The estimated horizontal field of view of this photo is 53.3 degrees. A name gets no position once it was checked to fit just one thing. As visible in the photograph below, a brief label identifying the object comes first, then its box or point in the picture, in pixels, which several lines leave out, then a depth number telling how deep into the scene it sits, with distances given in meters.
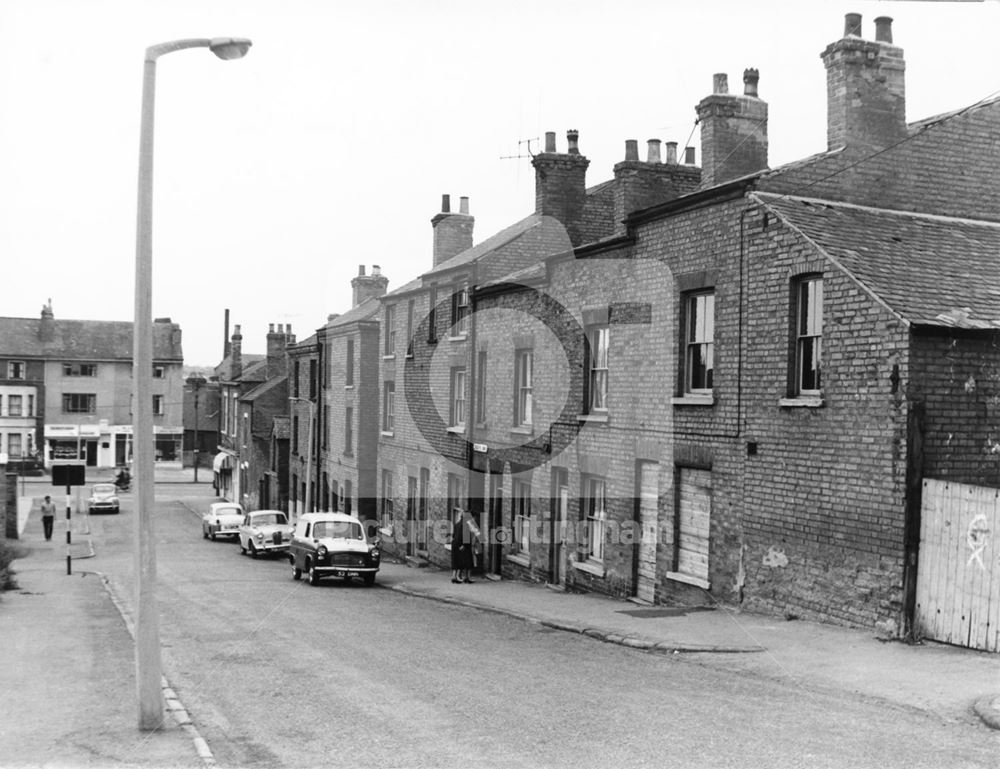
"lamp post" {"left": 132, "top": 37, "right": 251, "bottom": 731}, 9.06
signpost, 25.04
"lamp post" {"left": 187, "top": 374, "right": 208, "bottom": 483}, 79.88
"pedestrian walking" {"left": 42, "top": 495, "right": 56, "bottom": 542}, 41.81
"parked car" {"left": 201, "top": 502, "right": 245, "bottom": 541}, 42.59
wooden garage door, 11.60
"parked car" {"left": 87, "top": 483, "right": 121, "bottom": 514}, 54.19
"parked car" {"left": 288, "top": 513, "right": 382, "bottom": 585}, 24.25
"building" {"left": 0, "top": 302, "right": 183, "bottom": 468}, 72.38
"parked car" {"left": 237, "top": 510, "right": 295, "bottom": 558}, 33.75
